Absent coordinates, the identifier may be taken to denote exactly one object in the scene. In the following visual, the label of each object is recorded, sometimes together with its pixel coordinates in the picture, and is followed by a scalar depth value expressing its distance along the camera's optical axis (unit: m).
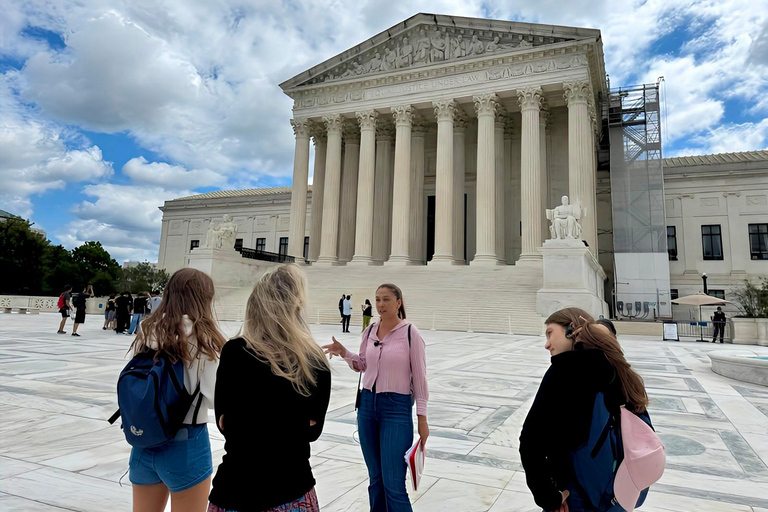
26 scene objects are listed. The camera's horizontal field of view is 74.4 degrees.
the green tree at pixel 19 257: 43.16
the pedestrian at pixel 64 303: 16.67
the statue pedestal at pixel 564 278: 21.34
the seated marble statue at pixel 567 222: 22.50
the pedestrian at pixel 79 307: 15.44
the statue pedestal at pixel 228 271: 28.03
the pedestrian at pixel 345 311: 18.78
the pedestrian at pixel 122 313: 17.47
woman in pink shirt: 2.97
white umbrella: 24.67
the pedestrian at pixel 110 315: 18.64
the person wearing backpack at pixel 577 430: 2.03
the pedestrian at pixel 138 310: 17.03
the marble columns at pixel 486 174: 29.73
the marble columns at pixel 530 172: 28.39
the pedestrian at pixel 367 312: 17.57
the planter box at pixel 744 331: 19.44
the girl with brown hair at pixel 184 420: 2.34
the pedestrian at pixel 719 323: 20.70
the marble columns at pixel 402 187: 31.69
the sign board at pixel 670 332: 20.61
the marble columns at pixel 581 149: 28.39
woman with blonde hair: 1.99
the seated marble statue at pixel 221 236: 30.30
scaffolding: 30.80
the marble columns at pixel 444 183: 30.48
